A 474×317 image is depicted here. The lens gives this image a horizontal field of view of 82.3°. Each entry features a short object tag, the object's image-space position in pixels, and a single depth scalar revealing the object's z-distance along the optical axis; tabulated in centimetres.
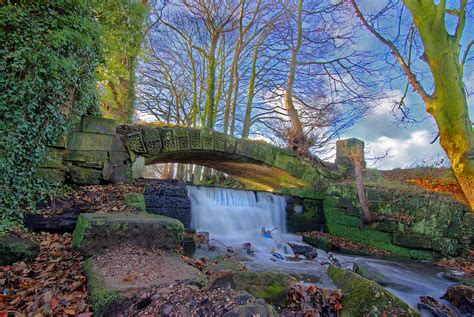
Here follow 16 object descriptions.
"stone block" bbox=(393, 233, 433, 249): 712
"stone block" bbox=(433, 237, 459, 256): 699
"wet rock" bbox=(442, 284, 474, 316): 362
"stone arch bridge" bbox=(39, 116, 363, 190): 523
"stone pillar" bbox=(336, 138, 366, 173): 1091
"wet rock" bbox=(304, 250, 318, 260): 580
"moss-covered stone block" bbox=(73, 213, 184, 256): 275
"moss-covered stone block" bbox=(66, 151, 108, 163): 526
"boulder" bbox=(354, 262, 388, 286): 445
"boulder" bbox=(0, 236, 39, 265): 276
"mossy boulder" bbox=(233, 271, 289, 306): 256
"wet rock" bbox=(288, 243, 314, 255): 613
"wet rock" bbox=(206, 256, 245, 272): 320
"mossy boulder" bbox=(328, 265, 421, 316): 238
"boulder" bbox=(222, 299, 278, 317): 147
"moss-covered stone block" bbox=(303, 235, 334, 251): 697
